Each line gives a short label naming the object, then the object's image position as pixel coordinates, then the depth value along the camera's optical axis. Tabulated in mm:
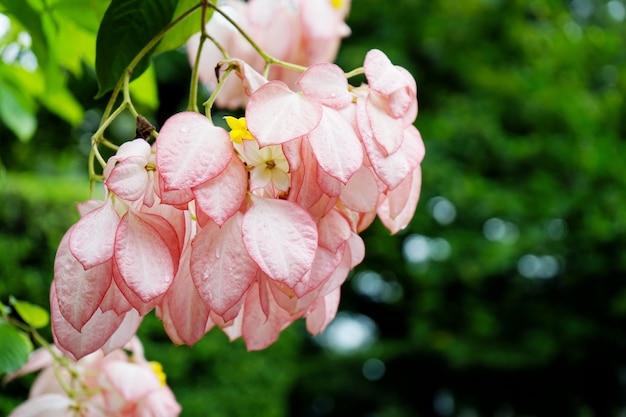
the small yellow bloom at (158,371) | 1235
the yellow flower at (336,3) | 1421
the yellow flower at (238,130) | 926
